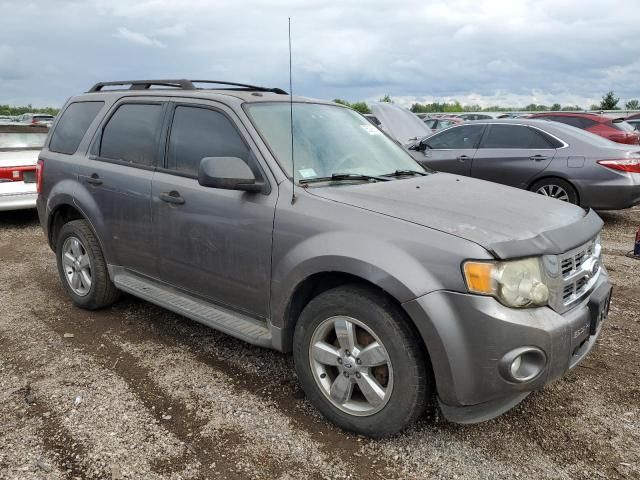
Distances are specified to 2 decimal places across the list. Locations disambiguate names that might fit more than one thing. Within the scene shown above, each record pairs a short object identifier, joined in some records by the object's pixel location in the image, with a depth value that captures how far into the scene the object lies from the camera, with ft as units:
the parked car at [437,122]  63.93
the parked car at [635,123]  54.70
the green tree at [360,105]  121.90
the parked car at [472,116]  77.65
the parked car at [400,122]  31.89
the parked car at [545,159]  24.88
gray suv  7.95
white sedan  24.67
